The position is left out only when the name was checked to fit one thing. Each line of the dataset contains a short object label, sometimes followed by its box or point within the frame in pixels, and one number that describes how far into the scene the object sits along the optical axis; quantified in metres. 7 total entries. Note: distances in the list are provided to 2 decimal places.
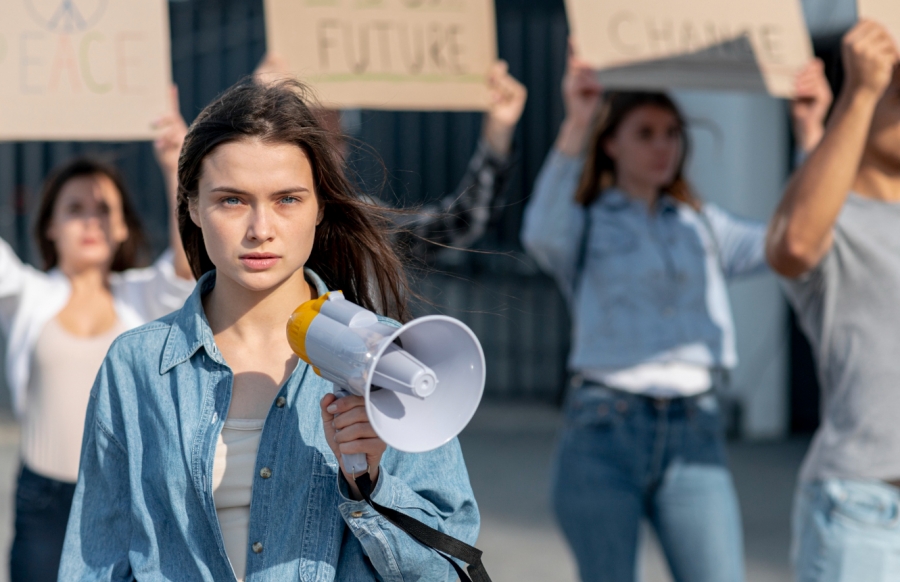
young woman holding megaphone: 3.60
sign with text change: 6.73
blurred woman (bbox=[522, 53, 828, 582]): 6.49
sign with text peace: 6.09
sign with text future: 6.83
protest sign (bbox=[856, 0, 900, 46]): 5.78
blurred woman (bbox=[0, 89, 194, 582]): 6.30
